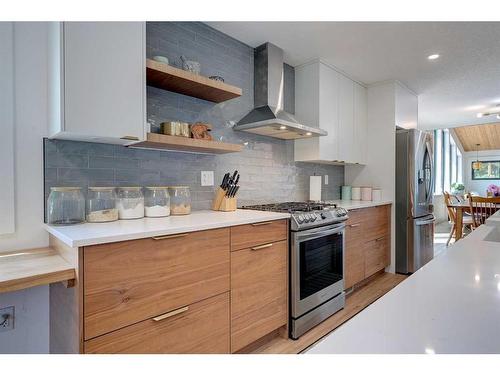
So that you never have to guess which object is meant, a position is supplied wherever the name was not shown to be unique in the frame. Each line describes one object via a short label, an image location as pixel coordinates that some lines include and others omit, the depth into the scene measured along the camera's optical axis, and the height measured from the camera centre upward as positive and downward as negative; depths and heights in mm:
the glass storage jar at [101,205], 1608 -116
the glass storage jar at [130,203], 1704 -107
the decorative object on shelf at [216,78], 2060 +796
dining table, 4594 -551
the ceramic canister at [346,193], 3707 -105
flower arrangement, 5008 -112
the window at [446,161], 8172 +767
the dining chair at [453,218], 4912 -603
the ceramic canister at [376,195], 3505 -124
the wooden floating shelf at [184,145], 1725 +273
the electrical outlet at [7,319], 1444 -691
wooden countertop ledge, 1105 -359
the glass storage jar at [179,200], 1930 -103
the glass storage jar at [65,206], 1520 -114
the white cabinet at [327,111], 2992 +839
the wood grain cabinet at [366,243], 2785 -633
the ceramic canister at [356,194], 3596 -114
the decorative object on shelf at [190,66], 1973 +847
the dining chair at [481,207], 4291 -354
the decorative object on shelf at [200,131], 1984 +392
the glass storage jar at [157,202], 1801 -108
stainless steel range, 2039 -615
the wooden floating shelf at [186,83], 1726 +700
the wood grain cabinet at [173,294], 1166 -544
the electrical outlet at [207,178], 2279 +60
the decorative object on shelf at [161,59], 1793 +810
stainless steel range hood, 2479 +818
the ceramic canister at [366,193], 3490 -106
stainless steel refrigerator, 3436 -189
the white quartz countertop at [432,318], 416 -236
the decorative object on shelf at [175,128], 1841 +380
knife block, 2182 -133
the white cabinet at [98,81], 1386 +550
